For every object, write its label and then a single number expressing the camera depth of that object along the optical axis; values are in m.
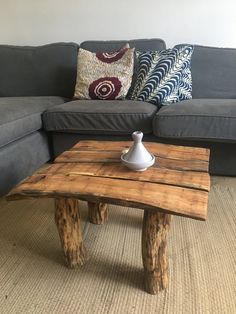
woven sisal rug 1.02
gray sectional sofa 1.73
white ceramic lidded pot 1.07
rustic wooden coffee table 0.91
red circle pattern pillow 2.20
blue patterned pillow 2.04
